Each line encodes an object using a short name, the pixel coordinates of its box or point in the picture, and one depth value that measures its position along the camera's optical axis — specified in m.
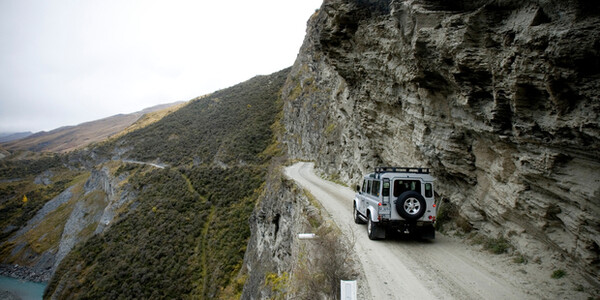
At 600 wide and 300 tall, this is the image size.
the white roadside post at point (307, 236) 10.03
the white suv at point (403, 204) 8.87
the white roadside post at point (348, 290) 4.96
